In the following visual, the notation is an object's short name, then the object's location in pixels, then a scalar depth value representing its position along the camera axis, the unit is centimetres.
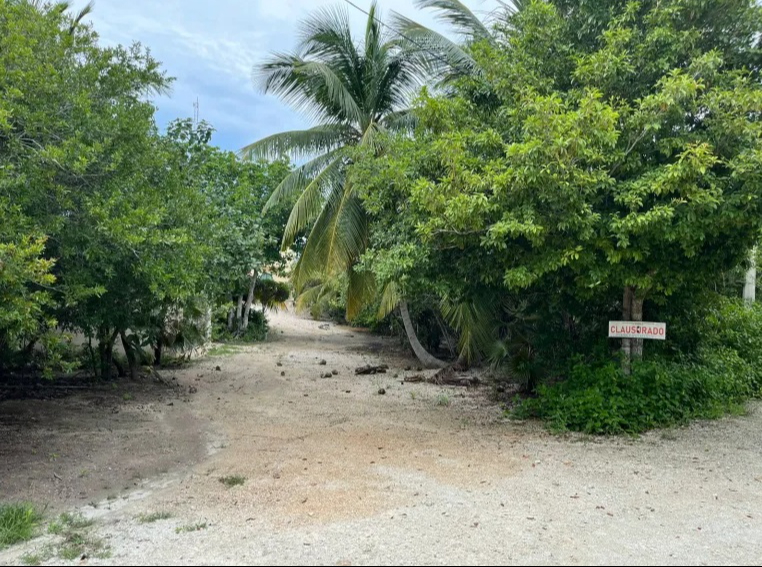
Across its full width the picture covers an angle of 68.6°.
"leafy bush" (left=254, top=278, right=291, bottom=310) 2598
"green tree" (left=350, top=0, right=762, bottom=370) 592
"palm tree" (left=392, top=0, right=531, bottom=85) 1091
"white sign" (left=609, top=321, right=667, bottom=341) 764
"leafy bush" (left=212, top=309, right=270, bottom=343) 2206
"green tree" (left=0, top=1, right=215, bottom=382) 550
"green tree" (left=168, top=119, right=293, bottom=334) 934
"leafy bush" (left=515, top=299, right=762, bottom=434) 760
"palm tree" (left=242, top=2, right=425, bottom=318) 1312
